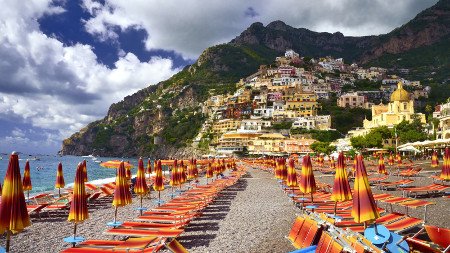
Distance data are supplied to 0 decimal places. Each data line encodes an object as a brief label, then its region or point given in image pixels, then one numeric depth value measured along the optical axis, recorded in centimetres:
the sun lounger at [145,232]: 803
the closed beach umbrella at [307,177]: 1132
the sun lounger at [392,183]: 1739
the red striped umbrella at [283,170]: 1962
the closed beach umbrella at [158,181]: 1477
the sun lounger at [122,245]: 690
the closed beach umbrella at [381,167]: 2307
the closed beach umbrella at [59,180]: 1717
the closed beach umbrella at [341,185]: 851
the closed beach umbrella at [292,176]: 1476
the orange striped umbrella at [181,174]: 1822
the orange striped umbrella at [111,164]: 1941
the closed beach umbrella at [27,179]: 1568
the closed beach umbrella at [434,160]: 2600
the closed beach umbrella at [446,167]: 1495
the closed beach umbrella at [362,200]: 663
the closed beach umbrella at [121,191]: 1002
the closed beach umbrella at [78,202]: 785
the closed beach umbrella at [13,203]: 577
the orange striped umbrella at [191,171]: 2316
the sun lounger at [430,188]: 1515
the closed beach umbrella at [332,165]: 3423
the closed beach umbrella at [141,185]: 1301
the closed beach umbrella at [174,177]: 1767
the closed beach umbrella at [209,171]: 2509
